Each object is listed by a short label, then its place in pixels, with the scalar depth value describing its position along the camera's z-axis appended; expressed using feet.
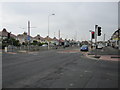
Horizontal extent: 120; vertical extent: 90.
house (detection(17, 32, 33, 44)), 367.58
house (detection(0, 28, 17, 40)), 283.14
